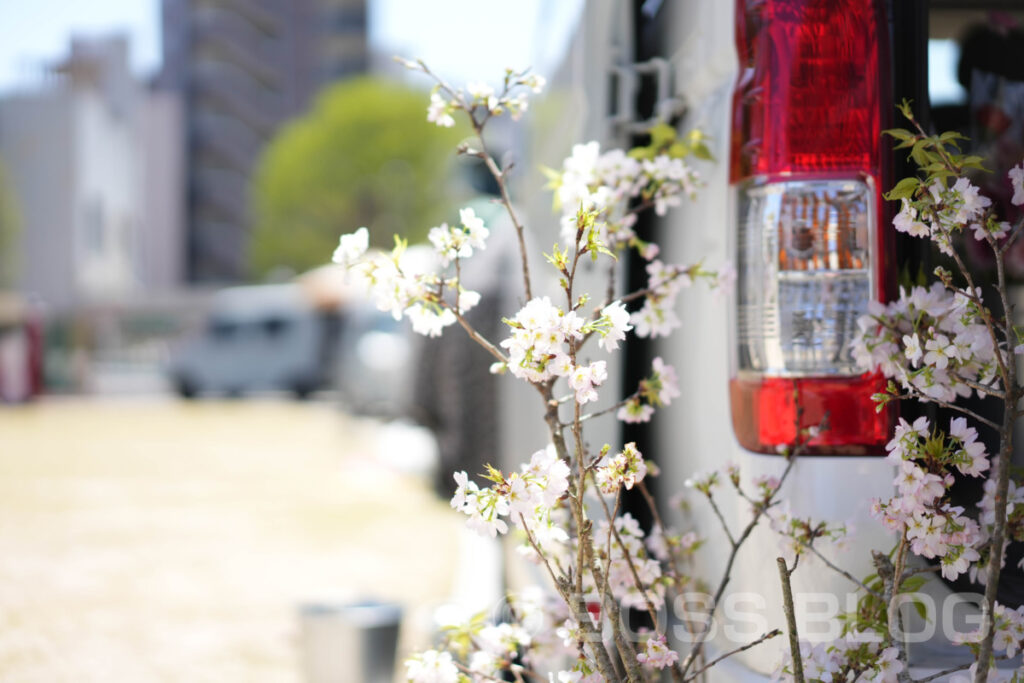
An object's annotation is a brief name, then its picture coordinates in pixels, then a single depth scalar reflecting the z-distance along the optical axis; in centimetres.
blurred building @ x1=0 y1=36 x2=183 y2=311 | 2875
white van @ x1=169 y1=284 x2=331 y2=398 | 2078
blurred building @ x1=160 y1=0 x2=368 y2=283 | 5084
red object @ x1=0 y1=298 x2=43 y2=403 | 1825
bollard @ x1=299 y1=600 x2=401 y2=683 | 292
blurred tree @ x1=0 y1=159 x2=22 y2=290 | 2944
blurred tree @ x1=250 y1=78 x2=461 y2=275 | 3397
